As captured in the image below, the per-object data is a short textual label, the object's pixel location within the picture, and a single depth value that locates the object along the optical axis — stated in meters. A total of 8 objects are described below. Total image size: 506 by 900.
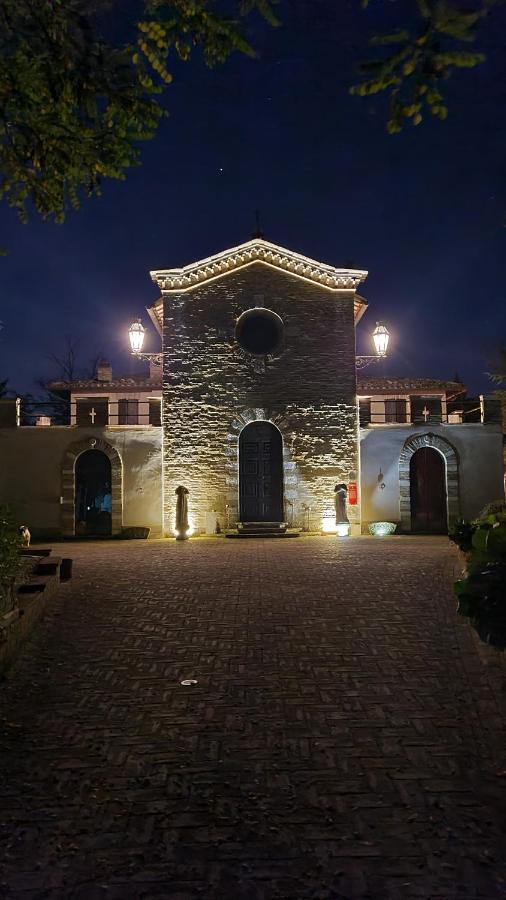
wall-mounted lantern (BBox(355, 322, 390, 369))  18.64
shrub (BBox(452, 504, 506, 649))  3.13
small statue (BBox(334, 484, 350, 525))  17.36
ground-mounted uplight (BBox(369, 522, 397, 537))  18.08
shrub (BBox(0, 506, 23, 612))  5.92
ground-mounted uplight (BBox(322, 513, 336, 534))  18.02
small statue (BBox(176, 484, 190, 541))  17.28
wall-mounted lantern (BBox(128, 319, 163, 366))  19.20
